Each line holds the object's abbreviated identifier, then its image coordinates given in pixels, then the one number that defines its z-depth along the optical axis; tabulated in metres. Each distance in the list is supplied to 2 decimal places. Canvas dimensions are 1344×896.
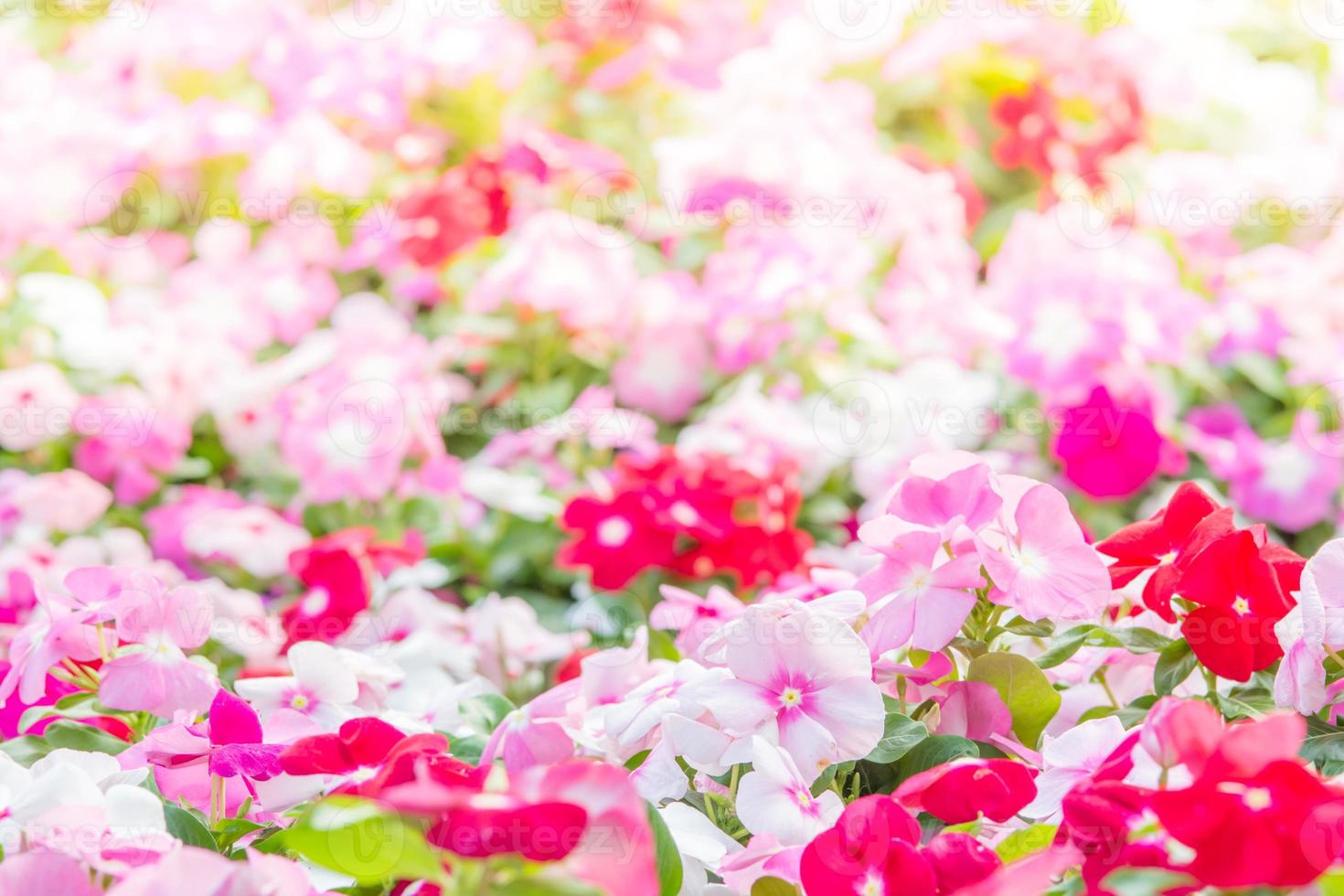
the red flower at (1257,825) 0.97
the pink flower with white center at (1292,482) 1.51
